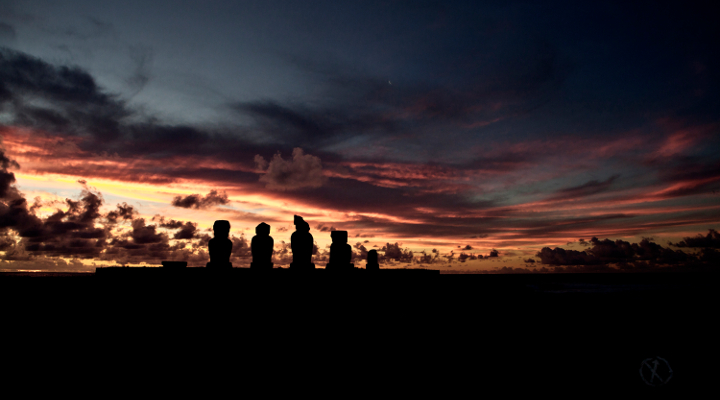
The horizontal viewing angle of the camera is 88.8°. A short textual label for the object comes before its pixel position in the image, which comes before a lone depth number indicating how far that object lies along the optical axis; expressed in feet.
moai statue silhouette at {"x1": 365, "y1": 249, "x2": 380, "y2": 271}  81.23
